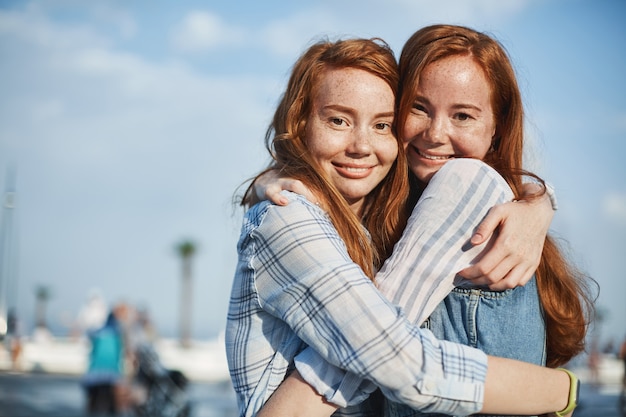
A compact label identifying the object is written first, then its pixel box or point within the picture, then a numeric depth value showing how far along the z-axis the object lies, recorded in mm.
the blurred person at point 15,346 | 22391
